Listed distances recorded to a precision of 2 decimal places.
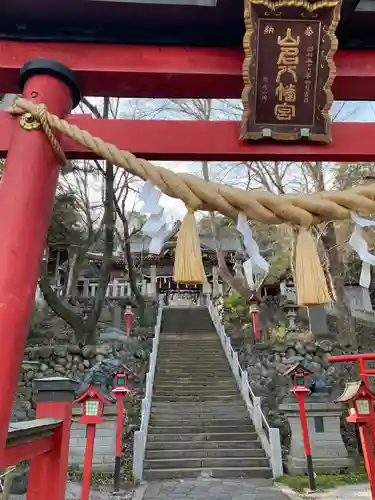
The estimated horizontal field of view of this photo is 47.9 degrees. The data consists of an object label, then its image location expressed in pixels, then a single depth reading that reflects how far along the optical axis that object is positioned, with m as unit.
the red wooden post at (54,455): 2.57
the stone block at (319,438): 8.45
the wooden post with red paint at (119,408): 7.50
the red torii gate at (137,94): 2.12
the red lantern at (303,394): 7.47
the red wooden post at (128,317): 15.80
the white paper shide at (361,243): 1.93
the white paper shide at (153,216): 2.04
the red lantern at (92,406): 6.60
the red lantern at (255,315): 15.10
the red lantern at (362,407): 5.96
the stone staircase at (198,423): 8.56
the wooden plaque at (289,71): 2.33
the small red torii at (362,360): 5.84
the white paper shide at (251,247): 1.89
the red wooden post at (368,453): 5.35
